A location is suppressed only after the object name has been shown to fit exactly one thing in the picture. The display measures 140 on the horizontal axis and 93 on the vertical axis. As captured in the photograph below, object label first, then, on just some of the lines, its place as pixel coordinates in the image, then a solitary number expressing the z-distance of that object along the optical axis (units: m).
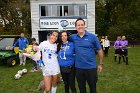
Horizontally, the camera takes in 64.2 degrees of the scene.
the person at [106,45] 8.20
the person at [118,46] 6.14
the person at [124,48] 6.07
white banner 11.85
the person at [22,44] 5.98
